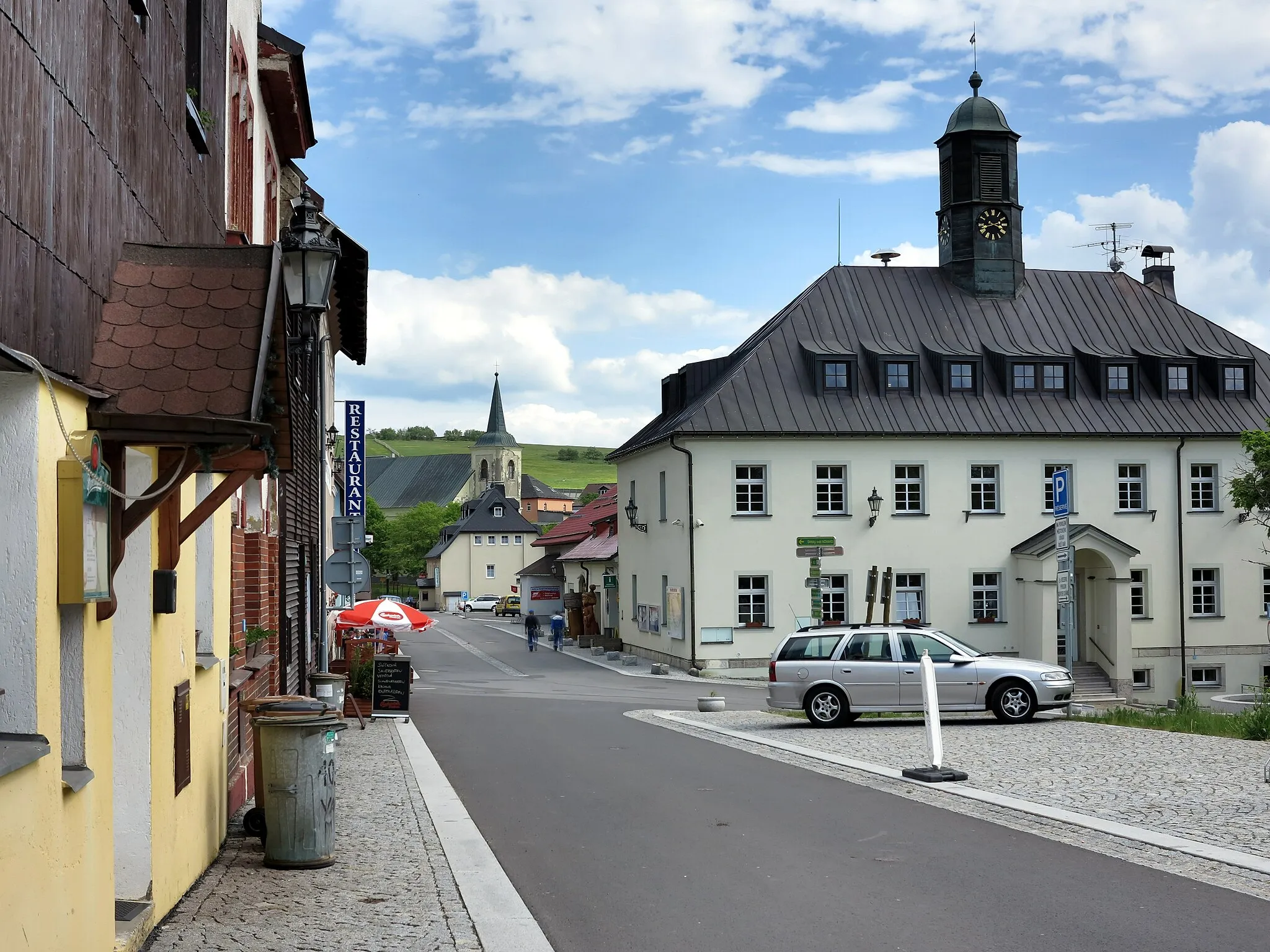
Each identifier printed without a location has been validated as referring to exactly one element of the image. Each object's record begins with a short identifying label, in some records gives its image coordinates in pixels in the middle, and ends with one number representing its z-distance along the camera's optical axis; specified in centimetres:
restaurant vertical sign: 3139
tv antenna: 5063
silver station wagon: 2147
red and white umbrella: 2416
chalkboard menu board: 2373
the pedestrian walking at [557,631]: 5416
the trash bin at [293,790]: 928
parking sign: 2139
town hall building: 4006
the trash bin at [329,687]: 1881
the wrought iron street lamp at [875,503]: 3981
